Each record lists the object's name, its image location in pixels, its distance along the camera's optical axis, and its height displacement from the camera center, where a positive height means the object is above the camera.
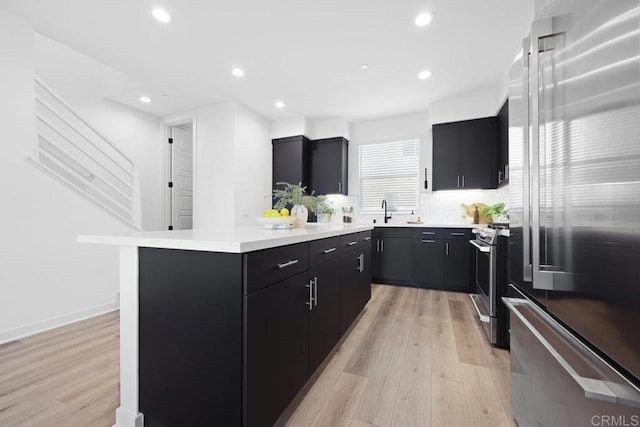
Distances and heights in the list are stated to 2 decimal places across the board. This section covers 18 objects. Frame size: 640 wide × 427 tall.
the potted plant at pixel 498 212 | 3.44 +0.02
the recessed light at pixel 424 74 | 3.38 +1.81
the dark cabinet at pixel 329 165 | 4.95 +0.91
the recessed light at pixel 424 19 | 2.41 +1.81
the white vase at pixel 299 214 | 2.29 -0.01
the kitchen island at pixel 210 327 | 1.04 -0.50
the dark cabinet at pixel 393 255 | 4.09 -0.66
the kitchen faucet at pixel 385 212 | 4.71 +0.03
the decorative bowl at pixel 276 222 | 1.93 -0.06
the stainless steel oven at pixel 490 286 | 2.22 -0.67
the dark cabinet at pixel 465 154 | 3.87 +0.90
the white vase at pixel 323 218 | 3.91 -0.07
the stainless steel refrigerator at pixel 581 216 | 0.58 -0.01
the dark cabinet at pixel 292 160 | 4.88 +1.00
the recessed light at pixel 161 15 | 2.39 +1.82
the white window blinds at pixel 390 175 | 4.76 +0.71
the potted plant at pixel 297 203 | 2.11 +0.09
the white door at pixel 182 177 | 5.11 +0.71
